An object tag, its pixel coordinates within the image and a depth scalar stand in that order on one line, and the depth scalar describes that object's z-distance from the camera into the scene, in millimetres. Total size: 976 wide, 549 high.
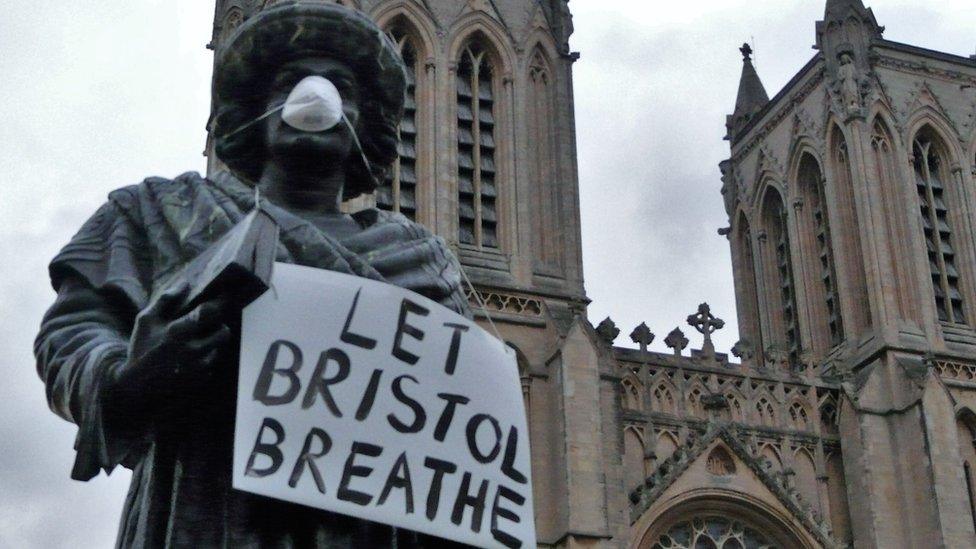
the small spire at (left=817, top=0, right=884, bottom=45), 25078
